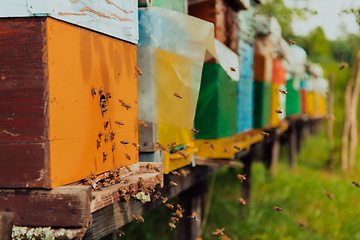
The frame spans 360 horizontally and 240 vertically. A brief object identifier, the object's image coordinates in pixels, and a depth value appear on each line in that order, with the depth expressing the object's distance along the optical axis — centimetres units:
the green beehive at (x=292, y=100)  888
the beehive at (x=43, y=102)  154
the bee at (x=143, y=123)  249
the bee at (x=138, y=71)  247
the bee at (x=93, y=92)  185
